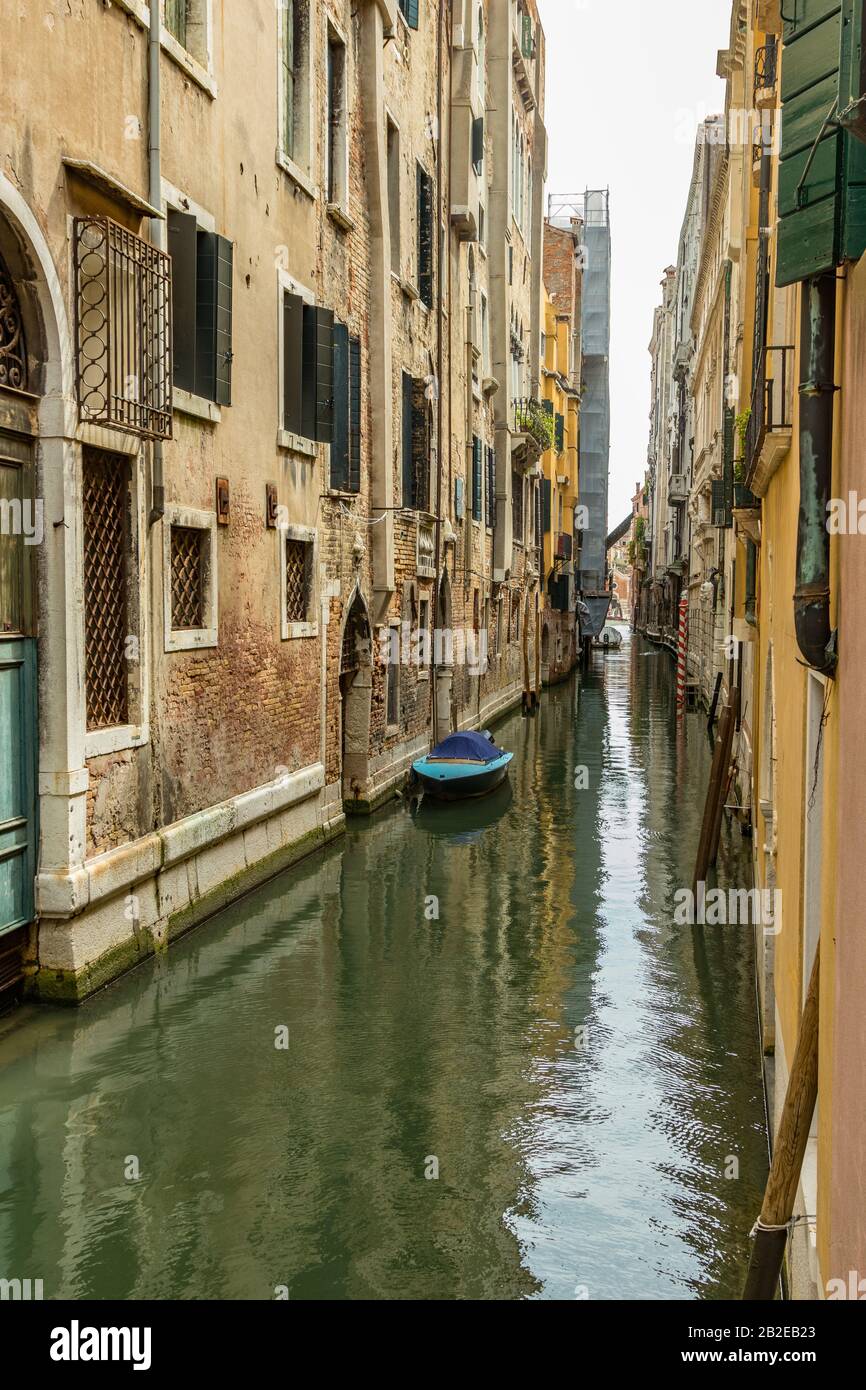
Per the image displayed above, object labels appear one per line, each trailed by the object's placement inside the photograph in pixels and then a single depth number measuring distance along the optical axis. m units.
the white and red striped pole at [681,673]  32.88
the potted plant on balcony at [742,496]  12.09
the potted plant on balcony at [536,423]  32.31
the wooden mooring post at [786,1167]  3.83
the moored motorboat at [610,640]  71.38
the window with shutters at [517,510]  34.47
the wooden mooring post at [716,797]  13.03
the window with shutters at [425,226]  19.91
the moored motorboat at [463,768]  18.27
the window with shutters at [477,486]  26.55
